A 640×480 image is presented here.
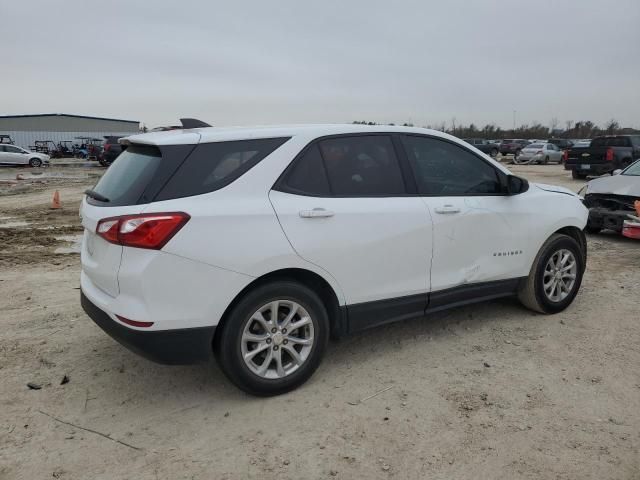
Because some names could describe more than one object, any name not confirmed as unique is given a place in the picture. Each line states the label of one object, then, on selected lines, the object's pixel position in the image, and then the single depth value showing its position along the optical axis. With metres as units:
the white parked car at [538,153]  32.75
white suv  3.03
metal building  60.88
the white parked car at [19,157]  31.95
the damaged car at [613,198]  7.85
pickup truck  19.03
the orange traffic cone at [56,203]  13.06
